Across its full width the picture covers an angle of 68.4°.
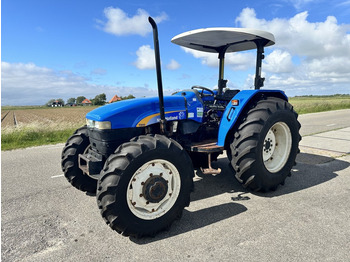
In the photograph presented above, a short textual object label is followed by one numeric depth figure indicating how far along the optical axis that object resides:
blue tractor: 2.62
